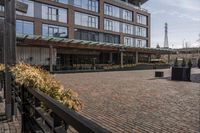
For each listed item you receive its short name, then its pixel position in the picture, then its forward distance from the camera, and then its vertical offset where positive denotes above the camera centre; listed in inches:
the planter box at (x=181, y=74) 429.8 -35.6
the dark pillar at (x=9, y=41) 139.0 +20.3
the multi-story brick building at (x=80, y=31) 716.2 +190.0
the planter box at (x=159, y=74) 518.2 -43.5
